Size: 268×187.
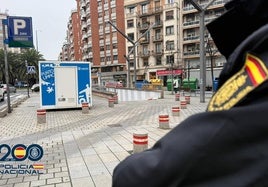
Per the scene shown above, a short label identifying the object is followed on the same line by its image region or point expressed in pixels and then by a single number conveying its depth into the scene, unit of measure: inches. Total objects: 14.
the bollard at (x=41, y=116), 417.1
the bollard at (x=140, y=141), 197.6
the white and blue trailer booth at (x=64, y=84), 549.0
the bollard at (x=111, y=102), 637.9
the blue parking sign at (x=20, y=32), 504.4
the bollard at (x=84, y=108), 512.8
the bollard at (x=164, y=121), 339.3
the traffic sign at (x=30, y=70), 976.3
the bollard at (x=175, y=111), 450.0
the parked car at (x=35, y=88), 1750.7
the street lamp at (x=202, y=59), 630.5
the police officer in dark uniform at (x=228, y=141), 31.5
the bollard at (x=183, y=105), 553.0
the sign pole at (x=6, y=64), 507.1
